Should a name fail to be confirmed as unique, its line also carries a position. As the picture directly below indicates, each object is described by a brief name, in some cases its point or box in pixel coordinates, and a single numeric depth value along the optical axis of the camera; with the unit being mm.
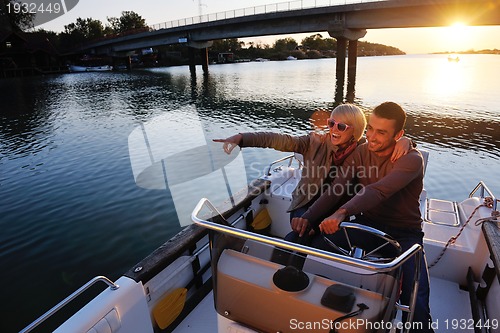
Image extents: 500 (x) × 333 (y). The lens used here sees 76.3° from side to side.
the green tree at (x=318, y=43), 159625
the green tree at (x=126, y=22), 115688
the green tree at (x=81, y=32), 93938
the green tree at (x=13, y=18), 78750
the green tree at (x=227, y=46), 125569
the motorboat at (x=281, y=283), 2072
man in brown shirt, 2803
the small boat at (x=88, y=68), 72500
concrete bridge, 24328
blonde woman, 3277
